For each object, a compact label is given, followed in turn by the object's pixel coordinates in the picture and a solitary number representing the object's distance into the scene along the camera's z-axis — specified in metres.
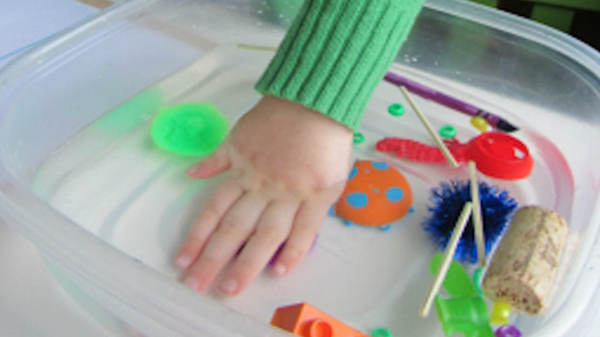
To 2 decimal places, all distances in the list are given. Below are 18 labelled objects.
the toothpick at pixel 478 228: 0.44
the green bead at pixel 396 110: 0.61
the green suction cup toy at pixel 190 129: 0.57
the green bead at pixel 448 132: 0.59
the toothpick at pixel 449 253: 0.39
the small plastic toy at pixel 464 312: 0.41
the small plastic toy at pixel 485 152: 0.54
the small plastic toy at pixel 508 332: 0.41
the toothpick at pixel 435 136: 0.53
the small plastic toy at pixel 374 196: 0.50
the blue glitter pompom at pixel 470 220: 0.47
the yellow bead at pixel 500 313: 0.40
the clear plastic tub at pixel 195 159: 0.35
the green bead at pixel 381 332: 0.42
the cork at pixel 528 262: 0.37
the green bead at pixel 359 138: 0.58
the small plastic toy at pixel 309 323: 0.37
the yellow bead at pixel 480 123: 0.59
